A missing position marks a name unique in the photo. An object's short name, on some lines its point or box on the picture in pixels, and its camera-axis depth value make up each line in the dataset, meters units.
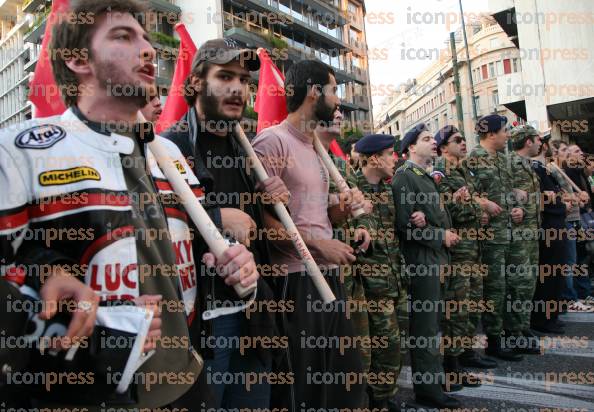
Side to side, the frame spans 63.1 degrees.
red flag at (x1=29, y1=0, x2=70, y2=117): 2.37
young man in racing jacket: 1.12
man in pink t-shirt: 2.34
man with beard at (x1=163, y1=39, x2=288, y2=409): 1.91
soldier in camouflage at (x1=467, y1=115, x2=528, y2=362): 4.64
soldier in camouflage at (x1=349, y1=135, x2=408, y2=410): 3.38
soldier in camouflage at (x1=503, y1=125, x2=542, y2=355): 4.82
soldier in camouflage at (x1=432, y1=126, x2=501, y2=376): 4.03
